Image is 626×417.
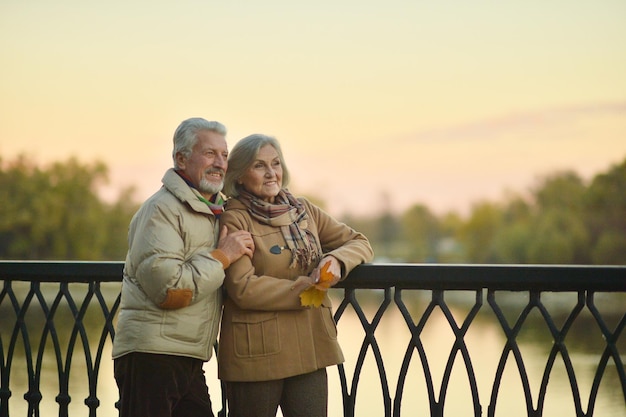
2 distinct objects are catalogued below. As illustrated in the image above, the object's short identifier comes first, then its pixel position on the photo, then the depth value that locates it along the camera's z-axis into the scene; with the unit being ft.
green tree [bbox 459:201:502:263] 209.46
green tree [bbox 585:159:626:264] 174.19
